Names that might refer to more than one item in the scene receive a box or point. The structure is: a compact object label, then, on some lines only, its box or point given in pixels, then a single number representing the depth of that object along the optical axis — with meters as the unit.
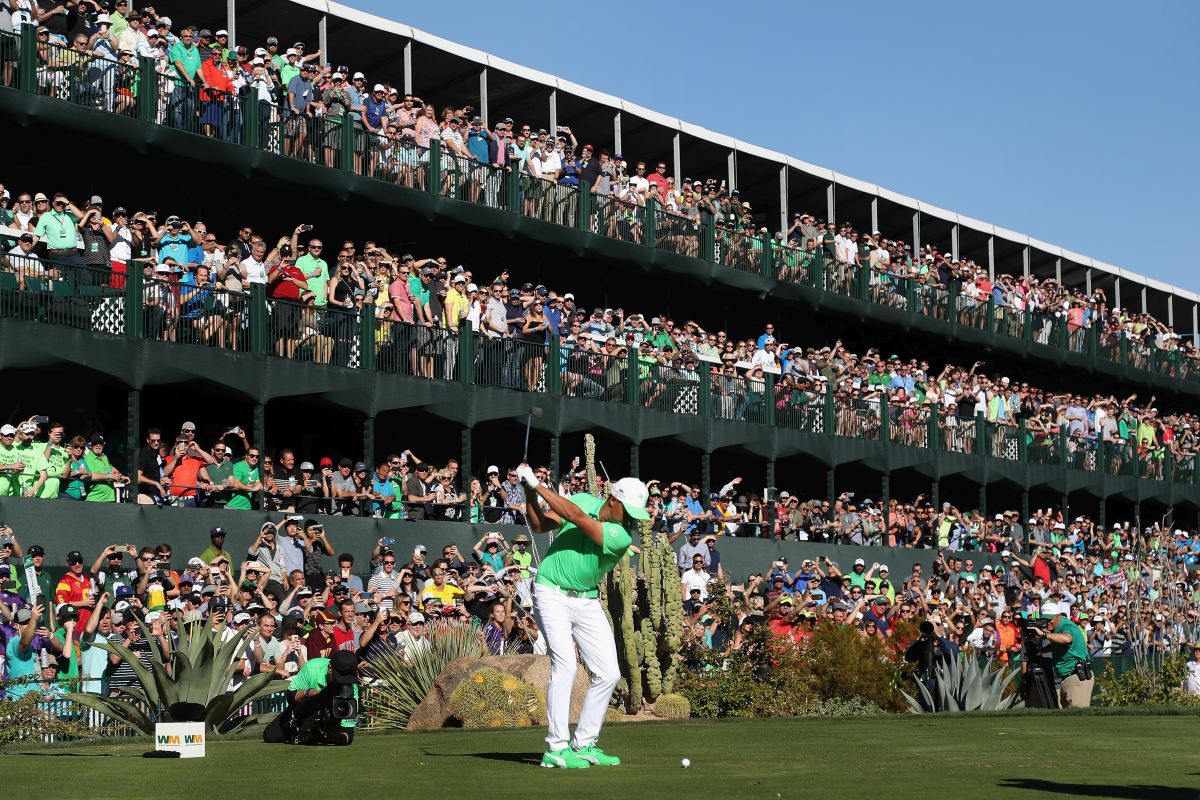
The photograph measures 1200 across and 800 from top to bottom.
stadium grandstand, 24.53
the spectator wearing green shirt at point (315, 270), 26.73
